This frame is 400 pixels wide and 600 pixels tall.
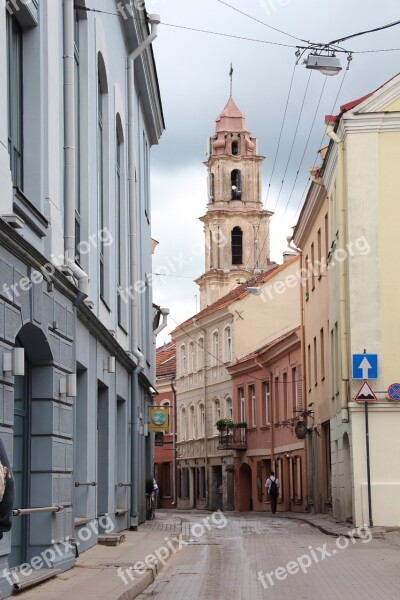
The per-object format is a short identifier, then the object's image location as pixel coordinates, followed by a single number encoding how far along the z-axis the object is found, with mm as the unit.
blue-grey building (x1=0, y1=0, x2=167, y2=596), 12281
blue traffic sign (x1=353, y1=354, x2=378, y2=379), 25923
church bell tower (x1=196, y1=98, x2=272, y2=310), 82500
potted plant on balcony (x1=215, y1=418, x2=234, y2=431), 51409
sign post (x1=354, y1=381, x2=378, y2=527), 25453
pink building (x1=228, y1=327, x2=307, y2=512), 42156
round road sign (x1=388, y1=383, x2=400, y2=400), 25781
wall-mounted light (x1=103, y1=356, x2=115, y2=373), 20303
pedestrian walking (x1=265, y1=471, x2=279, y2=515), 41562
